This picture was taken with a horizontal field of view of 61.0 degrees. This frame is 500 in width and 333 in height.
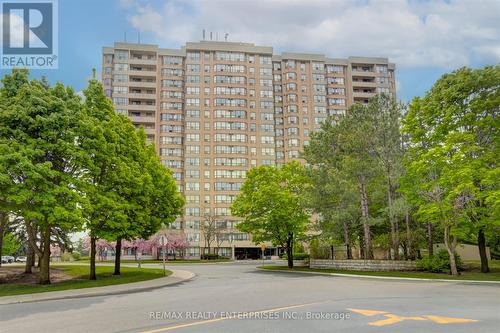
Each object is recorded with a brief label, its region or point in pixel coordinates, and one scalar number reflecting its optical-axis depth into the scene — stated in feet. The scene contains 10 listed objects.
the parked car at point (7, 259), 255.19
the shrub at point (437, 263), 96.30
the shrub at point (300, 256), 172.98
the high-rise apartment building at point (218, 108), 324.60
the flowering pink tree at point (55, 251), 306.14
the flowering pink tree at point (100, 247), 263.43
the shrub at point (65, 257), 248.52
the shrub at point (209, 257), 270.46
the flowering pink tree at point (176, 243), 281.62
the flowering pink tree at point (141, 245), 255.29
